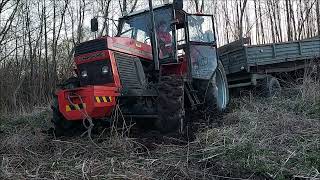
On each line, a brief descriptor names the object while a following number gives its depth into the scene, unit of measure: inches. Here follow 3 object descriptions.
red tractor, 154.0
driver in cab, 189.5
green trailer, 278.7
